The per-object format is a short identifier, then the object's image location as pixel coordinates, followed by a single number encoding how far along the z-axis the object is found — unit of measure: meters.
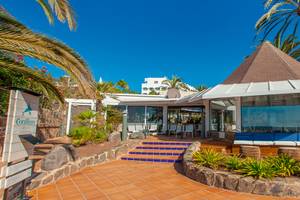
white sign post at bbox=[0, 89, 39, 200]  3.23
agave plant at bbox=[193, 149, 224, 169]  6.50
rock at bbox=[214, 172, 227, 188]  5.60
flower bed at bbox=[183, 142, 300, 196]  4.89
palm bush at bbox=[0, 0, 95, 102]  4.20
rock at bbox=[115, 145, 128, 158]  9.62
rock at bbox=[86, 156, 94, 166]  7.95
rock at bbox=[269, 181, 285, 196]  4.91
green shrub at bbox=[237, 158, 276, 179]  5.31
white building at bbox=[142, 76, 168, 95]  97.88
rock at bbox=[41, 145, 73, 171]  6.06
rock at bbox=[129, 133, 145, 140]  13.23
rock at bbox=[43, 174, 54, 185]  5.76
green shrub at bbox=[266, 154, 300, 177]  5.46
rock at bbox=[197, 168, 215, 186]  5.80
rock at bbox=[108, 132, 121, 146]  11.02
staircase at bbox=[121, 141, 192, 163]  9.25
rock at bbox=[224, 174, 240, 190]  5.36
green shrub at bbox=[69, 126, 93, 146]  9.99
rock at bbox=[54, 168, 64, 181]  6.17
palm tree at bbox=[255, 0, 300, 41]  13.40
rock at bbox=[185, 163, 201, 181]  6.26
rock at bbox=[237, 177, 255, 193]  5.16
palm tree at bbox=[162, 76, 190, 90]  20.41
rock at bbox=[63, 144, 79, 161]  7.00
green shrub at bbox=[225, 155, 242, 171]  5.95
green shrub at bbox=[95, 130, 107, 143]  10.80
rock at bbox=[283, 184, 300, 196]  4.83
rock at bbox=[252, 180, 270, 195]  5.02
